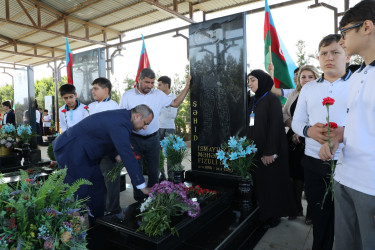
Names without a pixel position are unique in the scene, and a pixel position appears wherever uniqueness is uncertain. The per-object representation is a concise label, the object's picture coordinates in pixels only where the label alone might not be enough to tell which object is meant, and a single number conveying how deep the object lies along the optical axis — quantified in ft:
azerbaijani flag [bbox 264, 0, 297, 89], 12.16
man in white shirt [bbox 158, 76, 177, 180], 15.25
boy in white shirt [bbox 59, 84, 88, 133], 11.30
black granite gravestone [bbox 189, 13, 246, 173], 10.18
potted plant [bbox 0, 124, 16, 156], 16.56
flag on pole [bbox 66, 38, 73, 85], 19.77
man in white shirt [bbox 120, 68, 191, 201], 10.87
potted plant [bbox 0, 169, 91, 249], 3.22
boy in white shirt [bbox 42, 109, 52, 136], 40.32
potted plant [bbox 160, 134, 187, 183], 10.81
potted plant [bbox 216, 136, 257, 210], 8.80
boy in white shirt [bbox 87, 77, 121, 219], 10.19
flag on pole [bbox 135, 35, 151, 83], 21.77
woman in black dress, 8.82
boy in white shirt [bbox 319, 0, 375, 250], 3.58
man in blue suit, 6.72
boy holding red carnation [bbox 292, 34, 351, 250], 5.85
